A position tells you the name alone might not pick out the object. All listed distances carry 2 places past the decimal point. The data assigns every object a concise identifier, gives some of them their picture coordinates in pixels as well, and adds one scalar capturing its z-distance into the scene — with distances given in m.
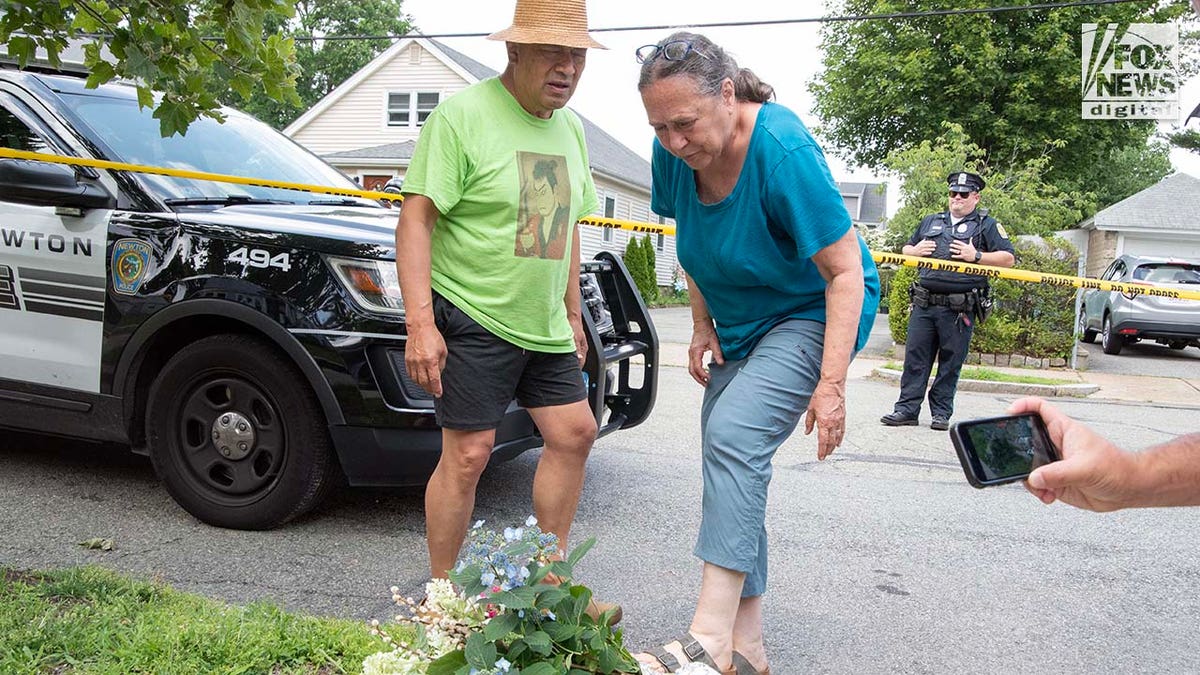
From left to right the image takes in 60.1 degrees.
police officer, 7.46
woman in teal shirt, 2.63
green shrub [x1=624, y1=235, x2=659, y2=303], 25.27
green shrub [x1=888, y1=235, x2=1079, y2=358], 12.62
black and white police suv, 3.86
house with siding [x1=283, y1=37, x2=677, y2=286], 28.35
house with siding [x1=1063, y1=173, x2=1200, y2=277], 29.08
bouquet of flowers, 1.94
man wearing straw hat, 2.96
